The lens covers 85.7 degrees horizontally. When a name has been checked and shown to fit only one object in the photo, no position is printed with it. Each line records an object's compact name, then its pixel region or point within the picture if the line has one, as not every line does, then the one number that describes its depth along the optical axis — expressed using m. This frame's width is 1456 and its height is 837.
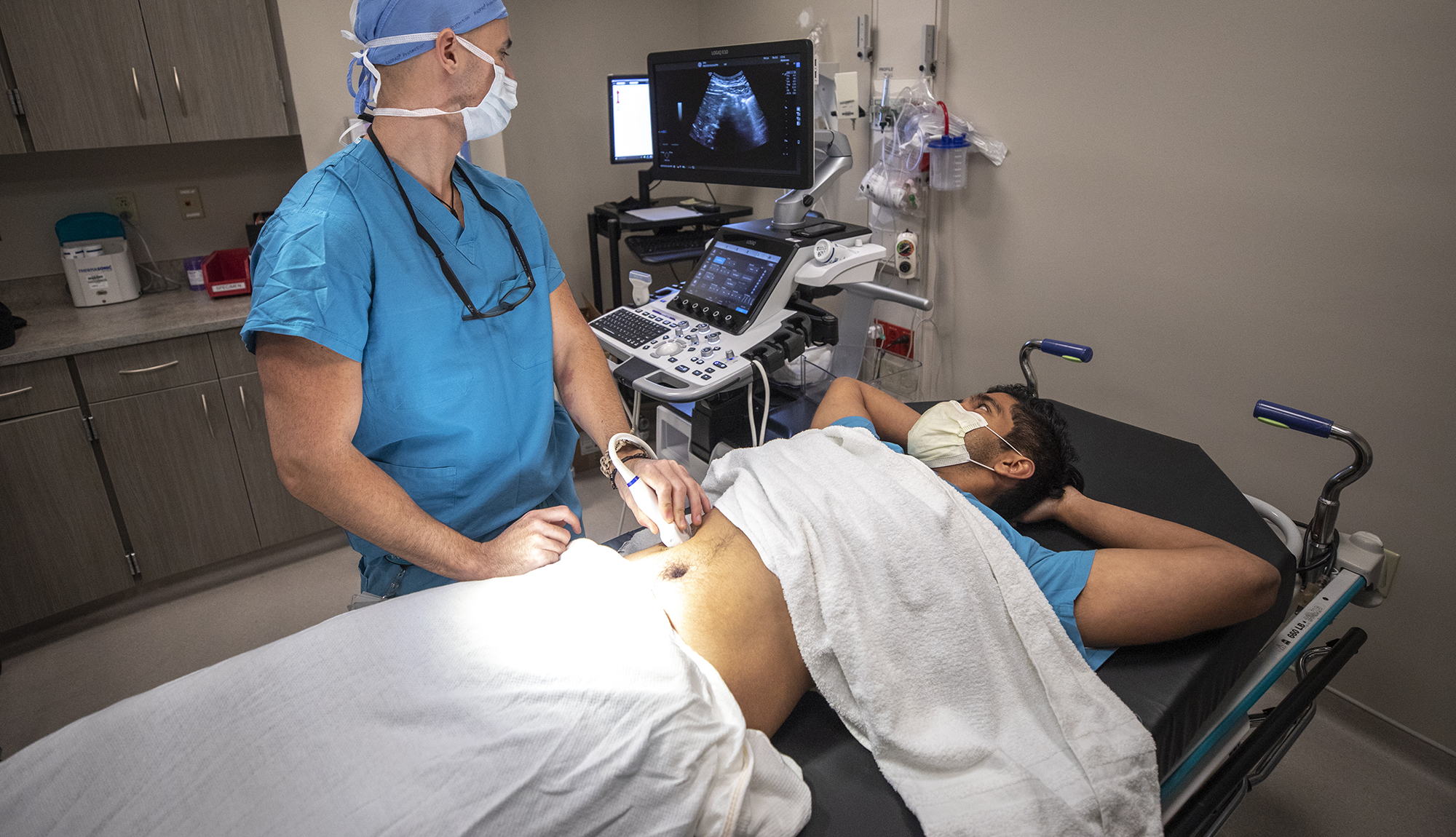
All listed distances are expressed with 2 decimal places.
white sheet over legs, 0.77
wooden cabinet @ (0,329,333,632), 2.15
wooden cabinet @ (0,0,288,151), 2.12
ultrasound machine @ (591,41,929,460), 1.91
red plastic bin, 2.54
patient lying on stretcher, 1.12
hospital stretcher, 1.08
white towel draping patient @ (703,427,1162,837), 1.02
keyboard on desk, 3.13
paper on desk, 3.26
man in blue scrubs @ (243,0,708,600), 1.03
